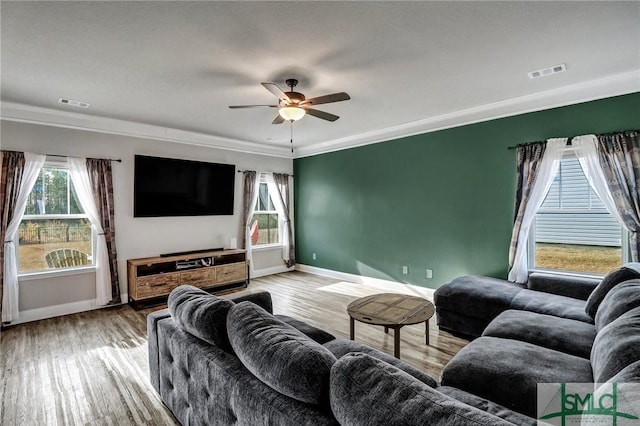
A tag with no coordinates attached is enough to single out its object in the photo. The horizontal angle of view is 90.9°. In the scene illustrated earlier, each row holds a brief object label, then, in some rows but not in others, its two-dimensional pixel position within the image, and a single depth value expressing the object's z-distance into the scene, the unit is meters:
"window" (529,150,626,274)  3.52
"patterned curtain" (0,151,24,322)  3.75
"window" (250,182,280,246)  6.49
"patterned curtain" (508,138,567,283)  3.73
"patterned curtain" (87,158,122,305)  4.41
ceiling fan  2.93
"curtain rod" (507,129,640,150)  3.26
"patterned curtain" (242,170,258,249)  6.13
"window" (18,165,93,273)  4.03
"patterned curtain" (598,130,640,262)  3.20
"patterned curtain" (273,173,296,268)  6.77
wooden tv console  4.48
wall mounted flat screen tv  4.87
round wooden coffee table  2.60
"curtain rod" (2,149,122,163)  4.09
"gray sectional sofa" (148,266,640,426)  0.99
